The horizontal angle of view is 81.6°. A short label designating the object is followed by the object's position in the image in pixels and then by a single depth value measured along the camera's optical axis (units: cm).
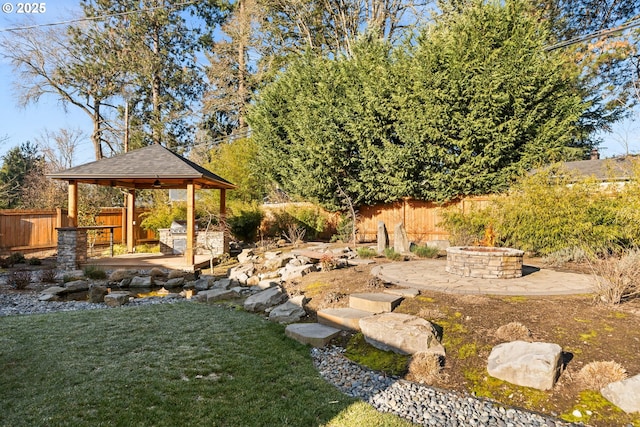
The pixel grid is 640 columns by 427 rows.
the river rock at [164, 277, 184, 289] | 934
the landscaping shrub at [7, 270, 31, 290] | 858
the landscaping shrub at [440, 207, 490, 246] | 1088
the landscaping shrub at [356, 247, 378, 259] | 975
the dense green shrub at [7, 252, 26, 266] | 1129
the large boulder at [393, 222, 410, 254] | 1021
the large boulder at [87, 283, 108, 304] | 748
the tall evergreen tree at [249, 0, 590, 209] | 1170
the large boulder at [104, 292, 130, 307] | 730
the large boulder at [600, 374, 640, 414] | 306
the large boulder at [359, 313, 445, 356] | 418
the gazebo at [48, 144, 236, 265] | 1005
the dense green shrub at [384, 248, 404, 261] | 923
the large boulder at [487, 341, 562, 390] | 340
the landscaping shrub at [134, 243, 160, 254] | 1349
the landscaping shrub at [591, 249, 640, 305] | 489
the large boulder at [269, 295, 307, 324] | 570
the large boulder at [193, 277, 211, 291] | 898
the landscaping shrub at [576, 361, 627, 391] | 332
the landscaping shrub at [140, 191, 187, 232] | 1445
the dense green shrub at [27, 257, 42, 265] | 1148
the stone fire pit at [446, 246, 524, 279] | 660
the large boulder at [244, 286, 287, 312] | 646
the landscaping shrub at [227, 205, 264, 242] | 1515
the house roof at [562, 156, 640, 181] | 901
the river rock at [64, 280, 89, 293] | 851
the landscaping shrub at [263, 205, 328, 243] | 1566
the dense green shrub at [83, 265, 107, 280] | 962
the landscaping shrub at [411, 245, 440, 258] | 962
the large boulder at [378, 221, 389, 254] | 1056
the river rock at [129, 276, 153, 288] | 942
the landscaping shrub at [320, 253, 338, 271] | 835
